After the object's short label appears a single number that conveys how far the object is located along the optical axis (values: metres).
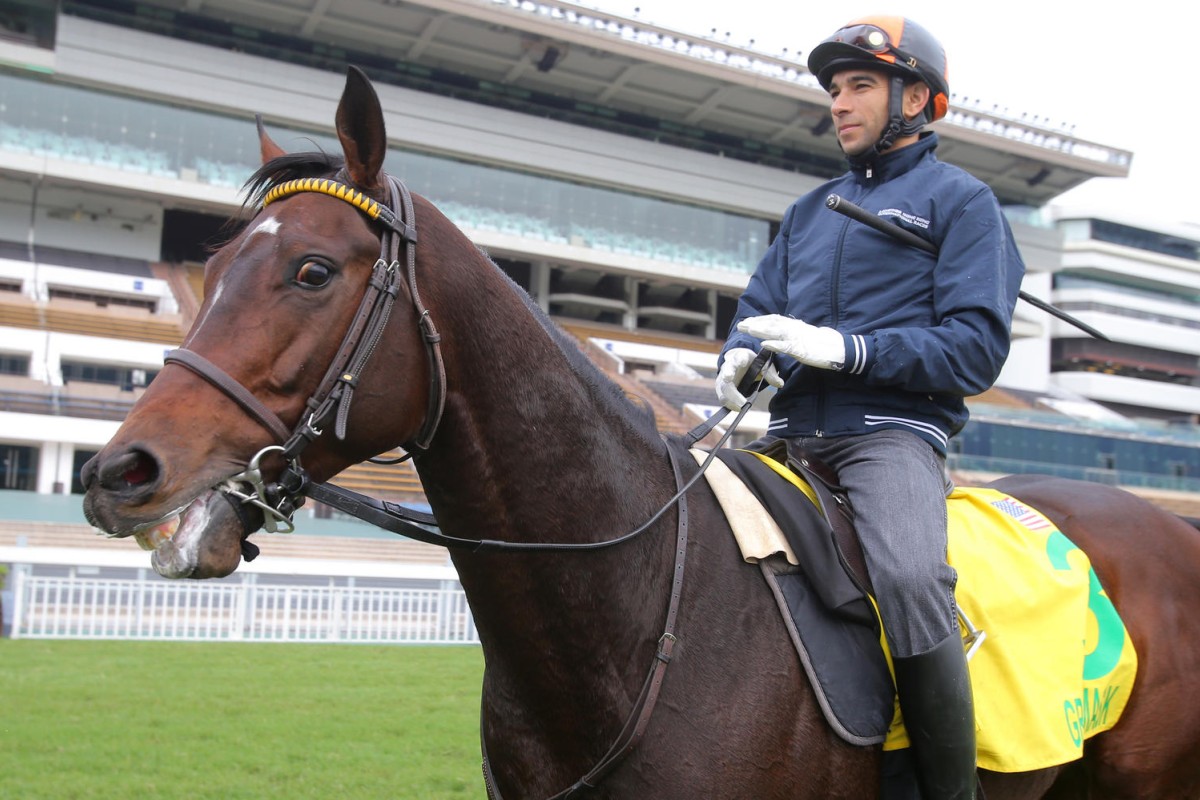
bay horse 1.92
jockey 2.49
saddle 2.48
